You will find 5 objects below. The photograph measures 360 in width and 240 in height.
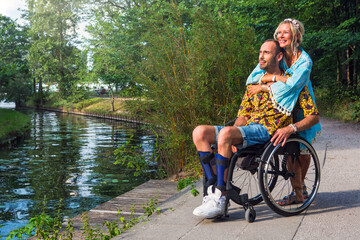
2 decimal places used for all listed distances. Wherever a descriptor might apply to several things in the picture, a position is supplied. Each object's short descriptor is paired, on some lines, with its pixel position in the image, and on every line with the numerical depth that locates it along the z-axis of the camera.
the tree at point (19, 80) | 46.46
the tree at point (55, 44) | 46.66
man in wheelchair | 3.70
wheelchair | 3.70
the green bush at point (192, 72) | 7.36
